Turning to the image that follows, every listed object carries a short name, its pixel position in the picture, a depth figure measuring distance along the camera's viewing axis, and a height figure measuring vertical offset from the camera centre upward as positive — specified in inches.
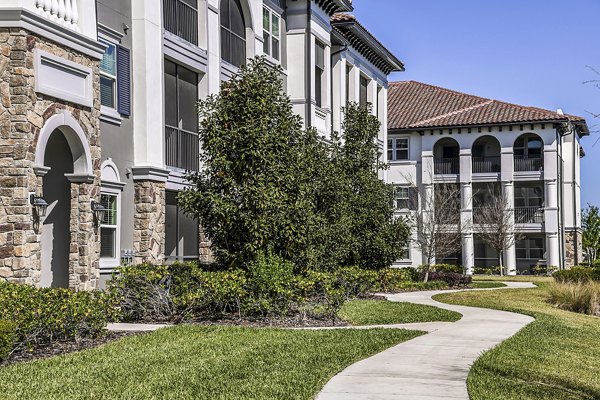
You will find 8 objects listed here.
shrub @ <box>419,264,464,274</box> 1749.5 -111.5
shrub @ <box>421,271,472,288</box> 1397.6 -107.7
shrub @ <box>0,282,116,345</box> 471.8 -55.6
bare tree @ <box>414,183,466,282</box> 1815.9 -5.2
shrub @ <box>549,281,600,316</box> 951.6 -98.6
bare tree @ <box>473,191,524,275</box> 2020.2 -25.0
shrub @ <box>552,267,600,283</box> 1261.1 -95.3
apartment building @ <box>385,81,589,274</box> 2079.2 +124.1
